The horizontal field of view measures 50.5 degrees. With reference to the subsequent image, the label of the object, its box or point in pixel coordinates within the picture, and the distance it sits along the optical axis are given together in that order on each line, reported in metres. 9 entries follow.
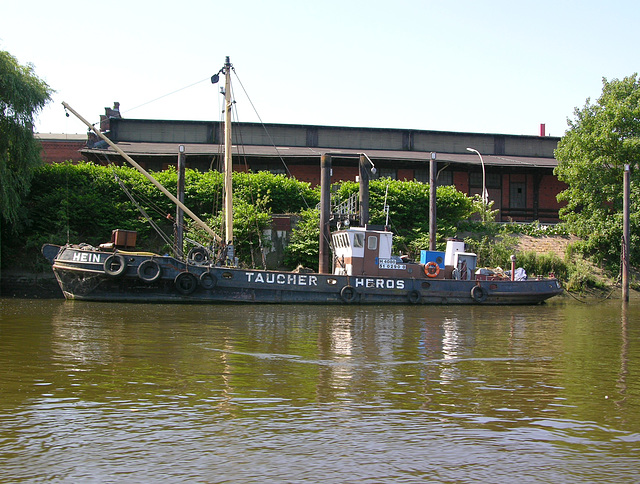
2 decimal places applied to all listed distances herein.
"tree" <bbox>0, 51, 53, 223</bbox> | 25.44
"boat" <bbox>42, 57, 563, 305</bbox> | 23.22
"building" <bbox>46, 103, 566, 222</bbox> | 37.69
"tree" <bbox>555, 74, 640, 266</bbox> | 32.22
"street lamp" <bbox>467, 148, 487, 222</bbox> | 36.08
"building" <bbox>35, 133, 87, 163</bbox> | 42.66
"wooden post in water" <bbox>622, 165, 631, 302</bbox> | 29.45
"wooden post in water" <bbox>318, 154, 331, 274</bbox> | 26.78
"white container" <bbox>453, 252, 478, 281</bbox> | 27.30
